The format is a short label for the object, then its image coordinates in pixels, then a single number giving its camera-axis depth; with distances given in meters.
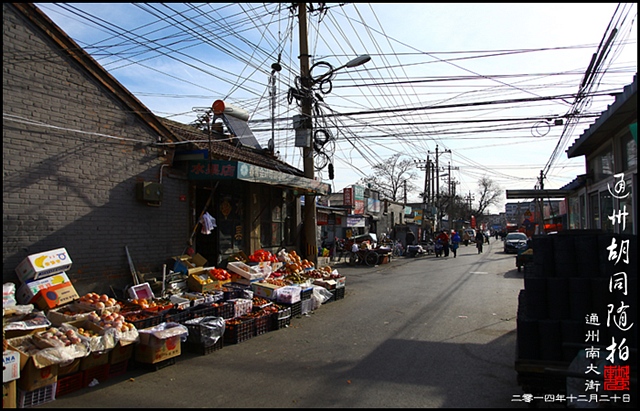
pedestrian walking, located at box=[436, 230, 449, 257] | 28.89
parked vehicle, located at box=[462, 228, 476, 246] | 59.61
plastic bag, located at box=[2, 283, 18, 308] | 6.93
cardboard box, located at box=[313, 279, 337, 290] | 12.07
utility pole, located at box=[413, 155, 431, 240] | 48.62
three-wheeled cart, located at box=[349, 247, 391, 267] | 23.31
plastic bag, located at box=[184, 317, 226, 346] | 7.12
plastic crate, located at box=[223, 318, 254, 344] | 7.78
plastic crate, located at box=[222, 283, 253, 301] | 9.55
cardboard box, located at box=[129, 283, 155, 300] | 9.19
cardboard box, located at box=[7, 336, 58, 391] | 5.06
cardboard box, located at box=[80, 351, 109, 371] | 5.71
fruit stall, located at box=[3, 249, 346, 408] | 5.30
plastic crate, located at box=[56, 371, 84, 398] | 5.45
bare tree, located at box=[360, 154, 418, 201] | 66.03
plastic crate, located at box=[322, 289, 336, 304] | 12.10
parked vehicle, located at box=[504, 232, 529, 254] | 32.84
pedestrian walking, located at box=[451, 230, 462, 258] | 29.02
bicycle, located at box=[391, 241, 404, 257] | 29.51
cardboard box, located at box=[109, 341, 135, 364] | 6.09
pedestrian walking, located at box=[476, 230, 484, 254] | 33.91
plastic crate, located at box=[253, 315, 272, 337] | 8.32
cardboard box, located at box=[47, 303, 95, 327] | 6.84
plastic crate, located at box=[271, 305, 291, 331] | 8.84
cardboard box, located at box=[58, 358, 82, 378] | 5.40
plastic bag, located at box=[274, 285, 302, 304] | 9.71
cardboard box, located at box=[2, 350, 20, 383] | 4.79
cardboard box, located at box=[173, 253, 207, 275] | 10.84
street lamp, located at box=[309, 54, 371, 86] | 15.07
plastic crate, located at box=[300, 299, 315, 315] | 10.28
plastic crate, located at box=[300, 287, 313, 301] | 10.34
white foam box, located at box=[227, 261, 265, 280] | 11.38
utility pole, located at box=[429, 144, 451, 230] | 47.25
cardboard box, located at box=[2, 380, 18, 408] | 4.80
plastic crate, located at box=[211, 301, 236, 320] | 8.17
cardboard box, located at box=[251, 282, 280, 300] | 9.81
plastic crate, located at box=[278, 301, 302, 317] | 9.71
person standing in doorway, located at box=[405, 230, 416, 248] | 32.53
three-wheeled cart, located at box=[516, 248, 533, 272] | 19.78
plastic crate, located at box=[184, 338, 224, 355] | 7.11
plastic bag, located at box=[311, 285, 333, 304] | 11.05
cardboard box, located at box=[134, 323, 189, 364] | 6.35
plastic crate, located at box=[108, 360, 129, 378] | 6.10
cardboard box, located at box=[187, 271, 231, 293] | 10.39
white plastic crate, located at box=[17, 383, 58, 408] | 5.06
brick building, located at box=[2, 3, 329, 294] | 7.76
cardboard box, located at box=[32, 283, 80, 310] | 7.50
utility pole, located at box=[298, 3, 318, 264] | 15.32
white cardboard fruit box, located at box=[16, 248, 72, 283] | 7.48
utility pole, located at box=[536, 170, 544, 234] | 45.78
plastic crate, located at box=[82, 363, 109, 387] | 5.75
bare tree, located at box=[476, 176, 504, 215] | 101.22
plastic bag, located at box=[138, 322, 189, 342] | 6.46
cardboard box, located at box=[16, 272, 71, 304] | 7.39
